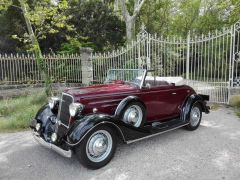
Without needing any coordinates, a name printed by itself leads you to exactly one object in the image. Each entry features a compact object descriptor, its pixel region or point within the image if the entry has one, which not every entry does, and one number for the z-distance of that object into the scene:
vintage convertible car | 3.39
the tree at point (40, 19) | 7.77
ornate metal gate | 7.22
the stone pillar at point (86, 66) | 9.44
